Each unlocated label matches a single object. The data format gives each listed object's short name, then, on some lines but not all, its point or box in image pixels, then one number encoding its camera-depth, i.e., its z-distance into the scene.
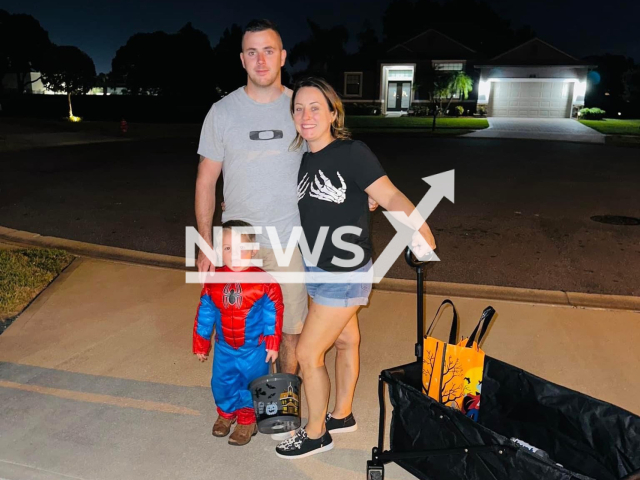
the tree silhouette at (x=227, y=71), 49.19
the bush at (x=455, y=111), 40.03
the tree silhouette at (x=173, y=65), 47.41
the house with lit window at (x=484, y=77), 38.50
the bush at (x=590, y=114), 39.47
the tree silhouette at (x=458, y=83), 37.12
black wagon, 2.29
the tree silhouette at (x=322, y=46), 52.22
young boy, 3.09
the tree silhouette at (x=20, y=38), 51.41
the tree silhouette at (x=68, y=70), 31.53
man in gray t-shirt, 3.04
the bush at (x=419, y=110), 40.53
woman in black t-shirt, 2.68
